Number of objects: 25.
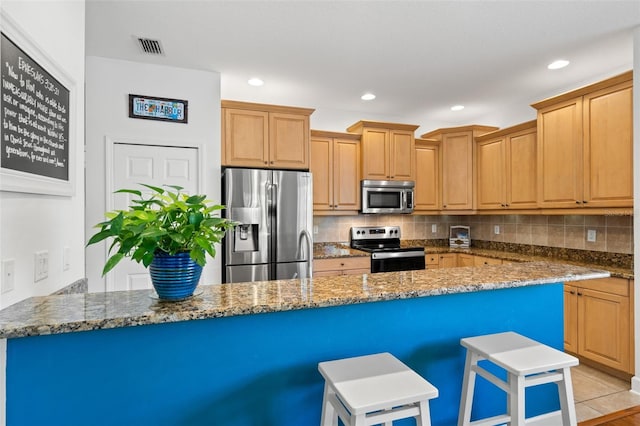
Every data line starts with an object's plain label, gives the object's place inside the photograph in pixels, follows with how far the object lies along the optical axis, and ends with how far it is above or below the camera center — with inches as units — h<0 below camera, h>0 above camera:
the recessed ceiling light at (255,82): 134.8 +52.4
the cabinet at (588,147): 106.9 +23.2
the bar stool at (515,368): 53.1 -24.1
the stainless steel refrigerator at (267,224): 123.5 -3.7
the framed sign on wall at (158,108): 119.9 +37.4
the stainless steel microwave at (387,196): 164.2 +8.8
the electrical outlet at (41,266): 53.5 -8.2
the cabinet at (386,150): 164.7 +31.3
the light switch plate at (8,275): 45.9 -8.3
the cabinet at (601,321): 103.0 -34.0
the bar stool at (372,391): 43.6 -23.2
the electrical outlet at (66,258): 62.4 -7.9
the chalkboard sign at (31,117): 46.8 +14.8
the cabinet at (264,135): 133.4 +31.3
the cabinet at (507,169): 146.3 +20.7
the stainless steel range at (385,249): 151.5 -16.0
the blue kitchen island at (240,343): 44.5 -19.9
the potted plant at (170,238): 45.1 -3.1
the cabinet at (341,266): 143.6 -21.8
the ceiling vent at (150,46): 105.3 +52.7
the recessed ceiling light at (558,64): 120.4 +53.1
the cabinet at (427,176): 177.2 +19.7
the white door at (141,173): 117.9 +14.4
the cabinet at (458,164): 174.1 +25.6
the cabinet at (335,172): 159.5 +19.9
